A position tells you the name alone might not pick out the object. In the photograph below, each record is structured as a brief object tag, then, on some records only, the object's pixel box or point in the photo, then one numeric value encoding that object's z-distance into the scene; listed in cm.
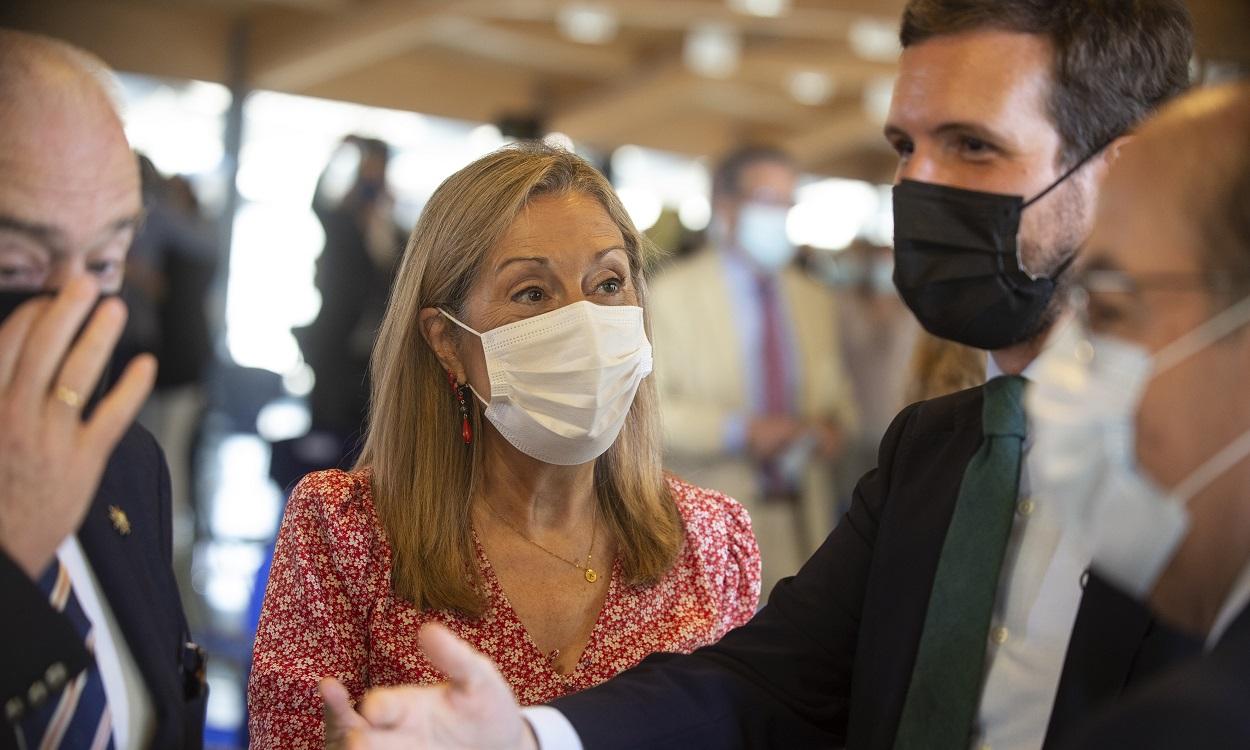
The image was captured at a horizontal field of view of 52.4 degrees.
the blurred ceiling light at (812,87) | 1362
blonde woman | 196
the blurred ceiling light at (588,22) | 1052
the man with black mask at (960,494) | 173
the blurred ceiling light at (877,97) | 1299
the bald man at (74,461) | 123
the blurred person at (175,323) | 621
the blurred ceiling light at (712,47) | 1126
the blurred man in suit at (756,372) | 412
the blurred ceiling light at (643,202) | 1566
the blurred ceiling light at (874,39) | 1010
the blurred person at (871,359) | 536
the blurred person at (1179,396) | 124
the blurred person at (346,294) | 436
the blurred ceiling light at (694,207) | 1518
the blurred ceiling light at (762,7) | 1017
